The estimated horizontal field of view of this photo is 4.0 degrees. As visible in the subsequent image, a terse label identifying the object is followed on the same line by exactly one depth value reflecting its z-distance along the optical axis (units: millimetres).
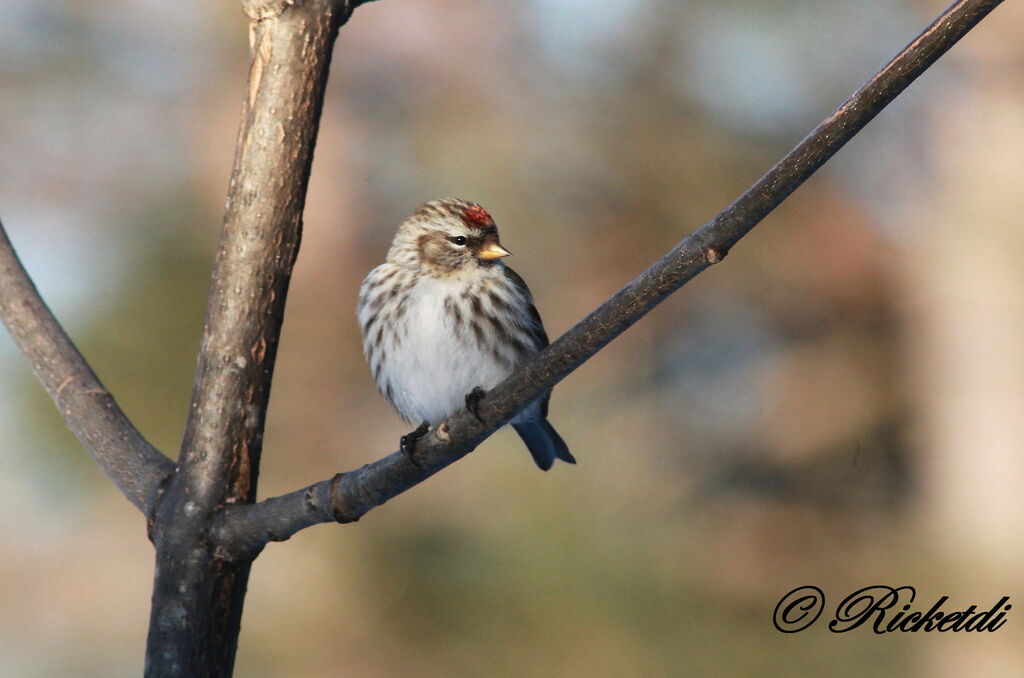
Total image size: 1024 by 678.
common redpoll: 4662
